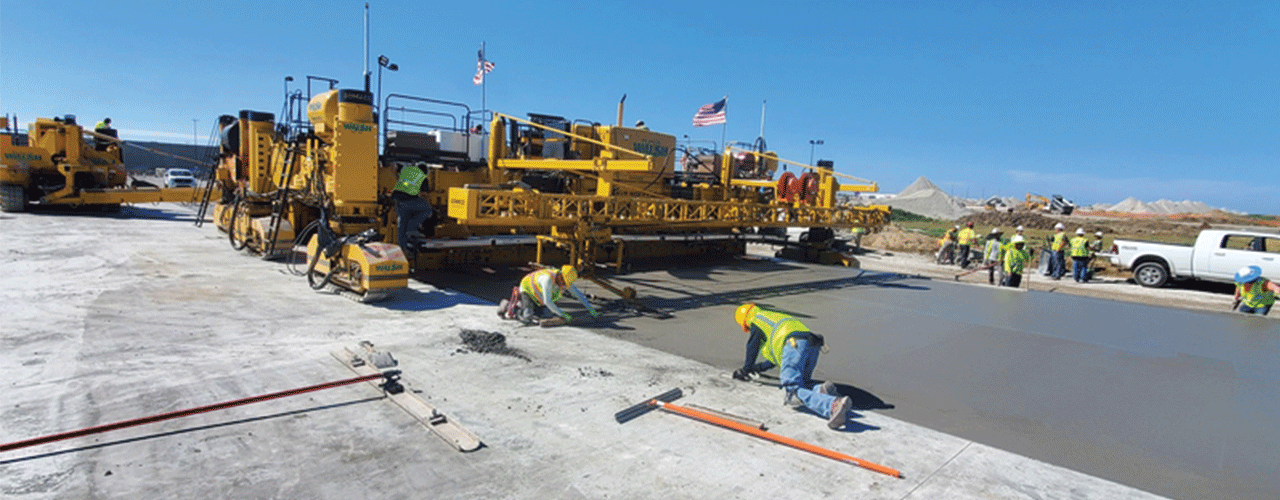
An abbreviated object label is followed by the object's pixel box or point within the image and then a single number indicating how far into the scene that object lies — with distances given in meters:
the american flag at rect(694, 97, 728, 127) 18.68
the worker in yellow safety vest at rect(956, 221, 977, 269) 20.70
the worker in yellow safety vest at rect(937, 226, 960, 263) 21.97
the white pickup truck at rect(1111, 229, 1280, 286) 15.86
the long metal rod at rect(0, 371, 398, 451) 4.11
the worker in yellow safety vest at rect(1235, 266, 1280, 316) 10.86
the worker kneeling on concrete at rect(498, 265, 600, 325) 8.27
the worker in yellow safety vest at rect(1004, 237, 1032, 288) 15.19
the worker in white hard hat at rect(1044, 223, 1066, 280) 18.88
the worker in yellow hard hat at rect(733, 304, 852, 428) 5.30
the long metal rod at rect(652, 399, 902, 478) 4.46
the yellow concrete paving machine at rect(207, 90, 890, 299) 9.74
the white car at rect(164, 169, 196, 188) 33.53
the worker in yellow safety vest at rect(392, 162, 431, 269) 10.09
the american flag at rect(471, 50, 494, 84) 15.84
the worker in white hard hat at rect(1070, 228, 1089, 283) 18.08
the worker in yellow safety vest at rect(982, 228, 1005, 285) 16.82
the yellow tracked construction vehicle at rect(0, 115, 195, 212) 21.09
